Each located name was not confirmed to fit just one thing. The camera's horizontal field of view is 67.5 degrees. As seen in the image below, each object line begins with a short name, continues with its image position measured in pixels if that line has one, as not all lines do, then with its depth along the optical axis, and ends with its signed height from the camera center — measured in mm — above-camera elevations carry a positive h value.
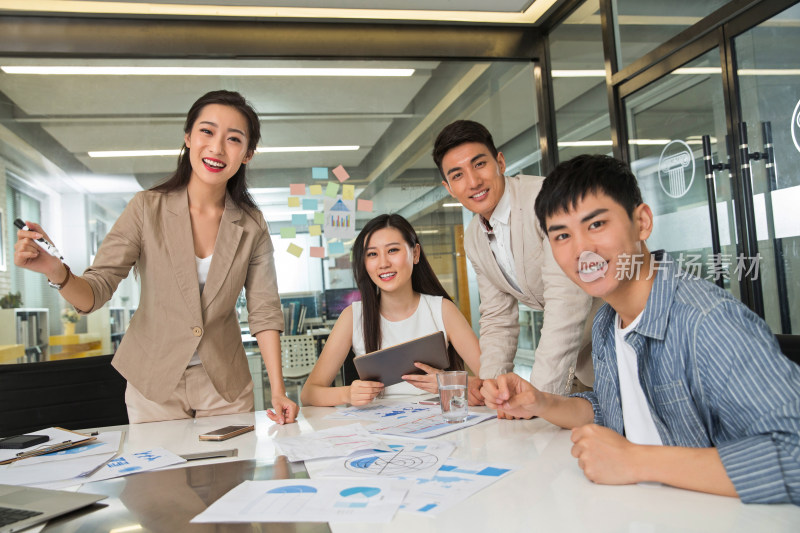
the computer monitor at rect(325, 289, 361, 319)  3832 -1
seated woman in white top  2248 -46
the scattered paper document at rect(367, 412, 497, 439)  1328 -306
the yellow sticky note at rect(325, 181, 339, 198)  3836 +715
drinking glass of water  1421 -243
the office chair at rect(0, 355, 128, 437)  1953 -259
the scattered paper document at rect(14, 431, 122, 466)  1311 -303
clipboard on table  1331 -291
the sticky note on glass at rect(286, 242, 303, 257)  3793 +339
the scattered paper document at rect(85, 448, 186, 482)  1165 -306
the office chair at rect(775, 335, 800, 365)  1215 -153
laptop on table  878 -291
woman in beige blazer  1772 +93
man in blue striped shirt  806 -152
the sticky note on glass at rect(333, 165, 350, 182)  3842 +817
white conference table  746 -303
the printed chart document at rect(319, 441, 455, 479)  1031 -299
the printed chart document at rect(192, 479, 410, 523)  847 -300
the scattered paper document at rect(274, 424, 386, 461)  1194 -304
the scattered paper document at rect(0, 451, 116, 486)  1141 -302
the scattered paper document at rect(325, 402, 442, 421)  1597 -317
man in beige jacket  1888 +170
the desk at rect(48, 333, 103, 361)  3416 -161
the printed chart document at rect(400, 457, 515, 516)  863 -301
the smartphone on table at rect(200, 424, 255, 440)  1431 -303
